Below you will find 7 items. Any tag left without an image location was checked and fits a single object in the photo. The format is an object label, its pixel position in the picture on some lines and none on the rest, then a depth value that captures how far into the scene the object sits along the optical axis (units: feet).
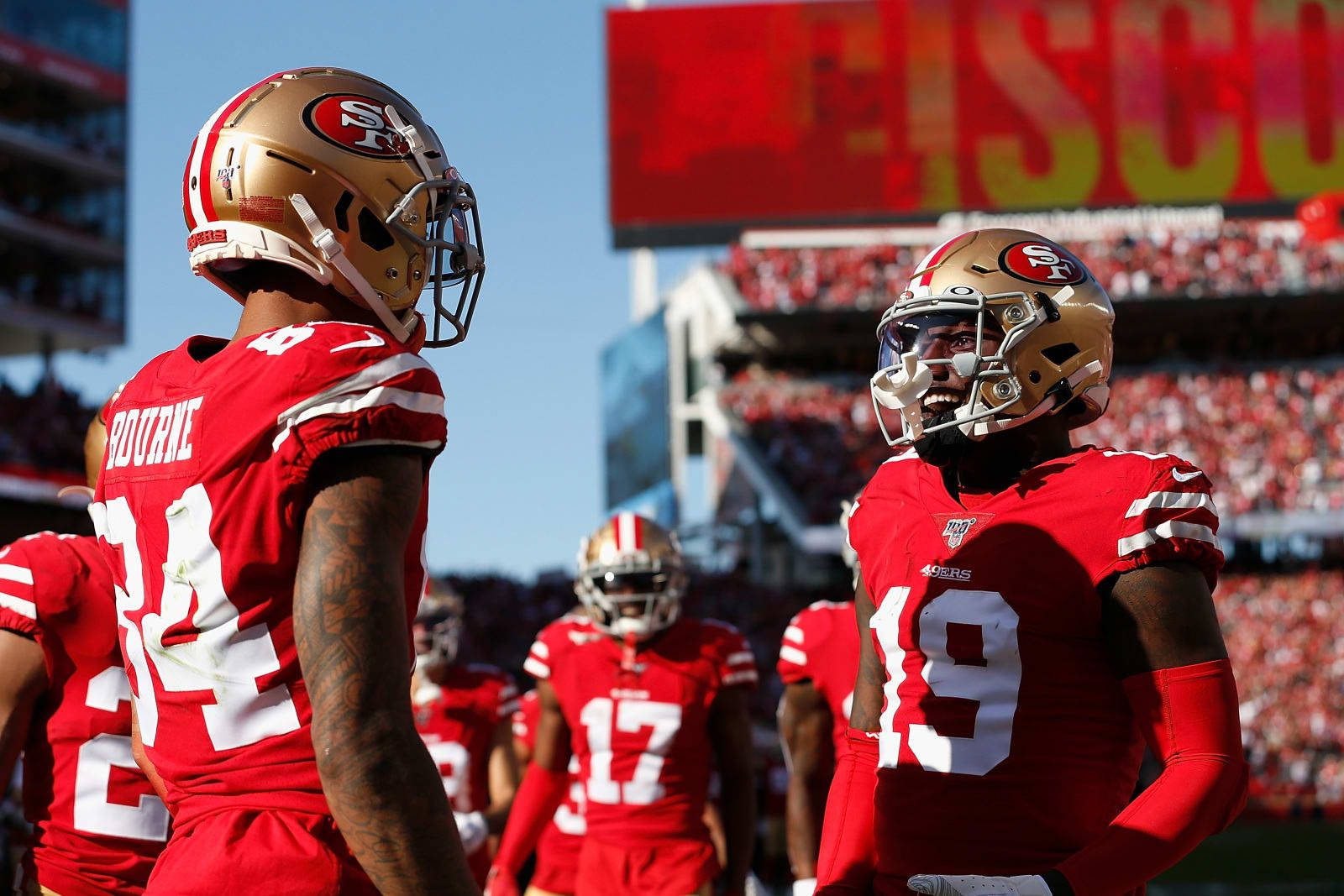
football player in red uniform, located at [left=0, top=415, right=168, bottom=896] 11.34
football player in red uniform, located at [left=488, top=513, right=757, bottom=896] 19.10
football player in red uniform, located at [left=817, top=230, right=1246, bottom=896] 7.77
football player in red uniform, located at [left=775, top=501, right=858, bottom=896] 18.37
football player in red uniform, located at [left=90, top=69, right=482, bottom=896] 6.13
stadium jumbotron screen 90.22
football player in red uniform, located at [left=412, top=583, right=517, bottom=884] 23.21
